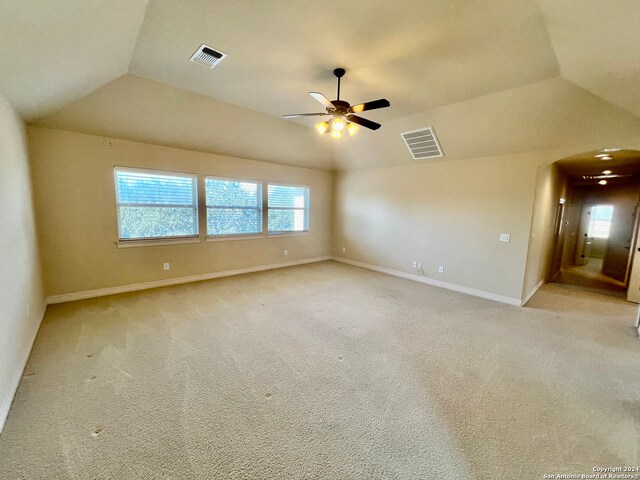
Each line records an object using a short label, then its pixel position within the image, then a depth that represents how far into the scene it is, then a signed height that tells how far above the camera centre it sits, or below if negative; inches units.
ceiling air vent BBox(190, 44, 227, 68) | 102.2 +64.1
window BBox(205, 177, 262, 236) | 199.8 +2.9
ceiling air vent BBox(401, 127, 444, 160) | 171.9 +50.2
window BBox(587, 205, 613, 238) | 284.2 -4.2
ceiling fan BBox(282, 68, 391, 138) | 101.8 +42.5
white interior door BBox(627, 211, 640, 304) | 169.9 -39.7
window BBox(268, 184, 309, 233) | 237.4 +2.7
